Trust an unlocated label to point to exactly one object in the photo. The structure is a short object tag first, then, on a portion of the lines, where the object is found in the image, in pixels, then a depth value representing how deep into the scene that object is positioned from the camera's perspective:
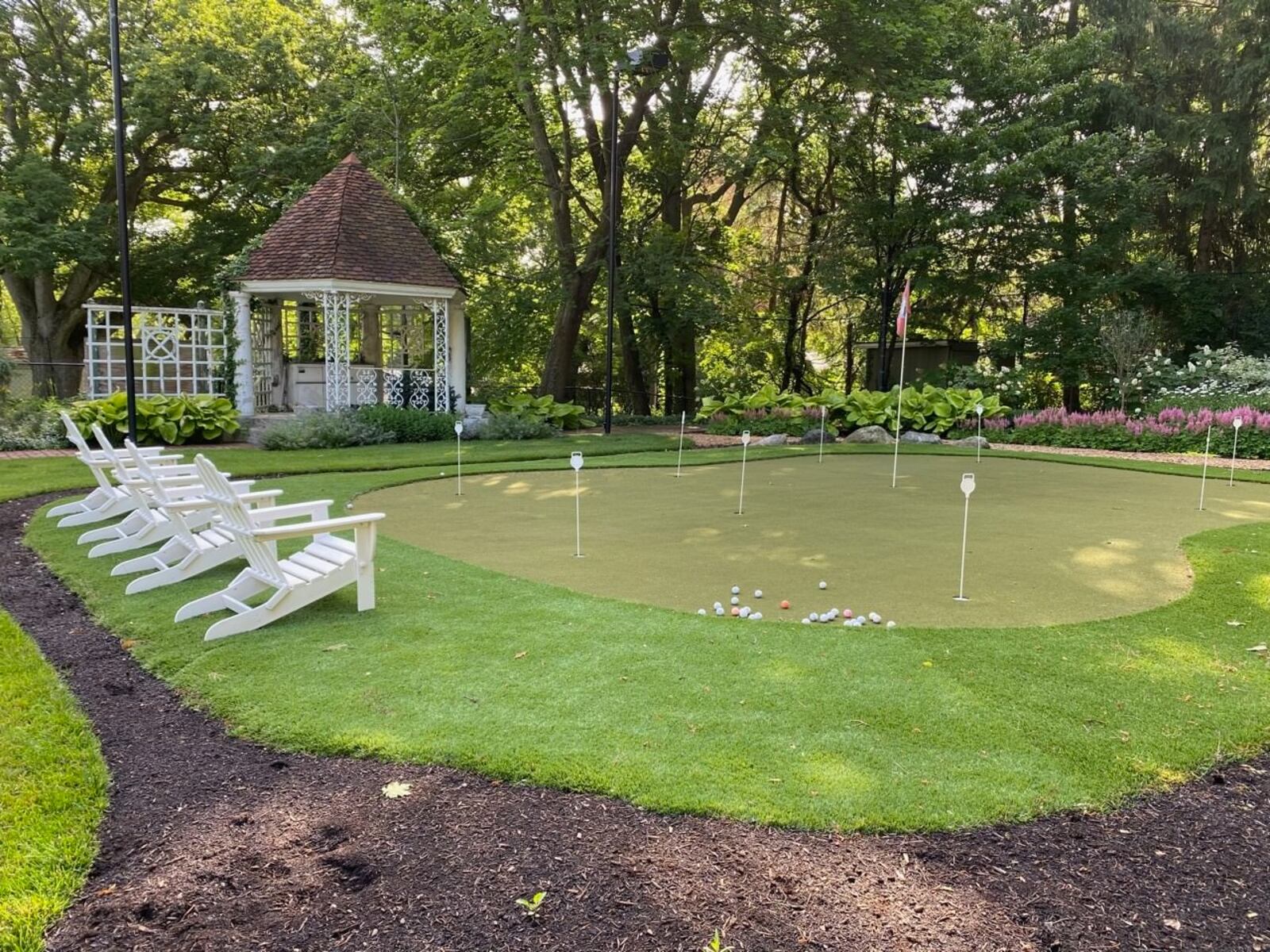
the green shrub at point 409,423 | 14.60
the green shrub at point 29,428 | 12.35
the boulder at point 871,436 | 16.00
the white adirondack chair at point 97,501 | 6.73
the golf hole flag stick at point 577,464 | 5.78
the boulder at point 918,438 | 16.02
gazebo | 15.27
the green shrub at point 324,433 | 13.30
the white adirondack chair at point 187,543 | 5.13
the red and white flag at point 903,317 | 12.38
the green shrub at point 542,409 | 16.97
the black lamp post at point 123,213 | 10.84
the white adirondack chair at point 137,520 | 5.93
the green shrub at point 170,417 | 12.84
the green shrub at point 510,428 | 15.66
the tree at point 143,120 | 18.44
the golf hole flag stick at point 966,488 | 4.72
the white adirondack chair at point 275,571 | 4.27
